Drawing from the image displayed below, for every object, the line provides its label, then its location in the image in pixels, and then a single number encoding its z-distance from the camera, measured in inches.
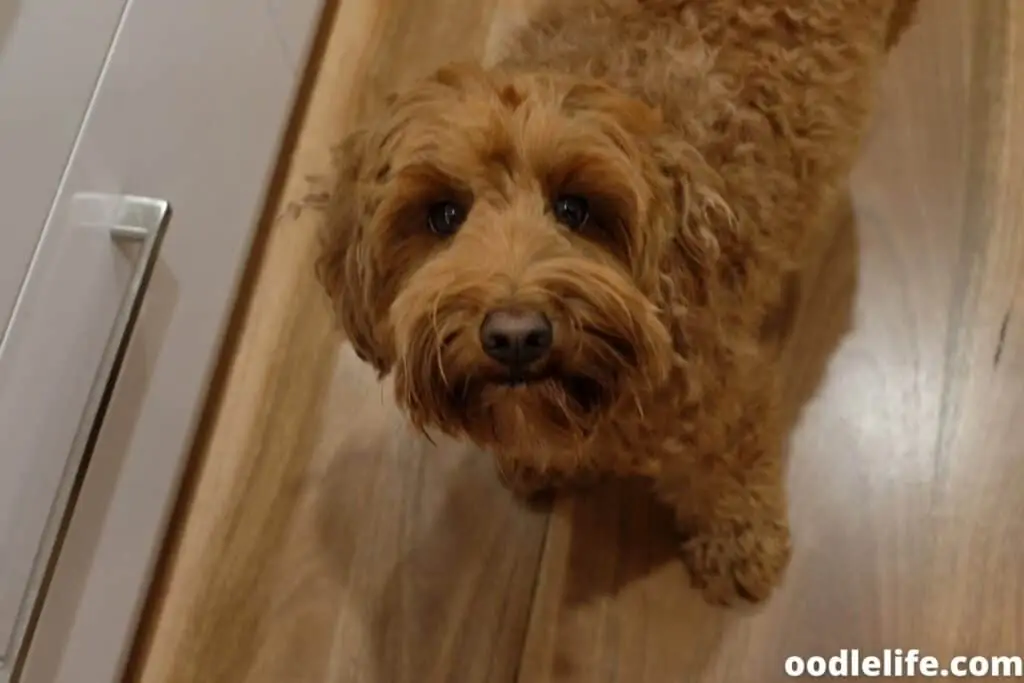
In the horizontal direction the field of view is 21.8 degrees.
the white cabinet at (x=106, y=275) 51.5
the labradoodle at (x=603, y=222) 49.7
